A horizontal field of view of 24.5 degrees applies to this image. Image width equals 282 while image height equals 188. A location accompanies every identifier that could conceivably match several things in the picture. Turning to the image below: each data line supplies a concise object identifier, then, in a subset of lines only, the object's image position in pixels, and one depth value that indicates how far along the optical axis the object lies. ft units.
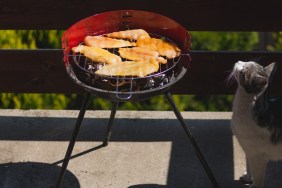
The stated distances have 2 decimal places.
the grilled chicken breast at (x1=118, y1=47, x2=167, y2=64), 14.56
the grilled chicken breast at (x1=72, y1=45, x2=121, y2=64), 14.44
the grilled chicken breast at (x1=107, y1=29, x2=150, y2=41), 15.42
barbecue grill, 13.71
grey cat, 14.25
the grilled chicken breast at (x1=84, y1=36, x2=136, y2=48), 15.01
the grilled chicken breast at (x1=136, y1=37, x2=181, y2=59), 14.79
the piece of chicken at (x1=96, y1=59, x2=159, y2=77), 13.85
